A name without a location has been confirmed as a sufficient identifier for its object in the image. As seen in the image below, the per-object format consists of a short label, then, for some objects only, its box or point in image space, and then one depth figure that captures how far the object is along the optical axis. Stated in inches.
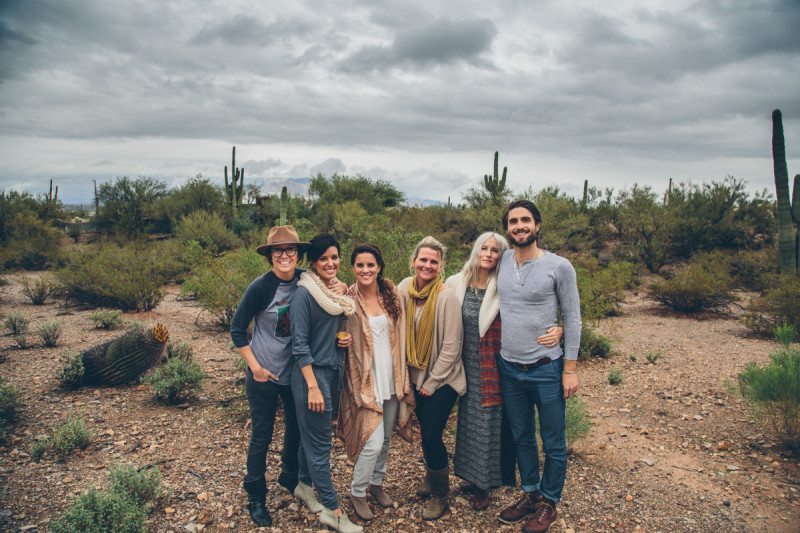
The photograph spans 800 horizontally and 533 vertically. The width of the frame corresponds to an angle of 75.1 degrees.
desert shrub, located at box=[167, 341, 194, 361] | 268.7
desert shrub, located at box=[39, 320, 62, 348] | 303.9
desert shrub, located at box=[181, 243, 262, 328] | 329.1
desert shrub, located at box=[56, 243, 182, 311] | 434.1
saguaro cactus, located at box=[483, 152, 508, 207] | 922.7
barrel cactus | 234.7
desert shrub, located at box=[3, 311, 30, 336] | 327.9
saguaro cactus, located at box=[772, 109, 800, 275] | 493.7
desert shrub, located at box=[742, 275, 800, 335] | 360.2
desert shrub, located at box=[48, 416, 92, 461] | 172.4
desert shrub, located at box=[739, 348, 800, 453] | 181.2
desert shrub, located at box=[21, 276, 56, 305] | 461.1
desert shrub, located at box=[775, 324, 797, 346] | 217.7
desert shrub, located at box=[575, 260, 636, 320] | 329.7
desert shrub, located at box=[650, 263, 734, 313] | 447.8
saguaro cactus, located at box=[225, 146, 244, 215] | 1026.8
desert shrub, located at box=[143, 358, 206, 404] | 218.4
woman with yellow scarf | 134.4
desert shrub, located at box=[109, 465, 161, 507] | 139.3
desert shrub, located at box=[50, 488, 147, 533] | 123.3
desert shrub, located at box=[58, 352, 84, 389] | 229.3
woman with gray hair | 136.8
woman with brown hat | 128.2
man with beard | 129.4
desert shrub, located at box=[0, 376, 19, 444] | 192.5
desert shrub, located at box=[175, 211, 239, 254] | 795.4
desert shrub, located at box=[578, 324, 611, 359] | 318.3
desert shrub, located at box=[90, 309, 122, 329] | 357.4
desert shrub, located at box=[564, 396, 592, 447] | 183.0
